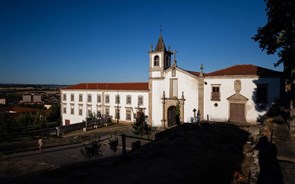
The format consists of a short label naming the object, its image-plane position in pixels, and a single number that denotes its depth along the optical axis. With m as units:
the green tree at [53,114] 50.66
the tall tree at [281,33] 11.92
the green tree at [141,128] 23.19
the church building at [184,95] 23.53
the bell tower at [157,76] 30.25
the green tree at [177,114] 27.11
